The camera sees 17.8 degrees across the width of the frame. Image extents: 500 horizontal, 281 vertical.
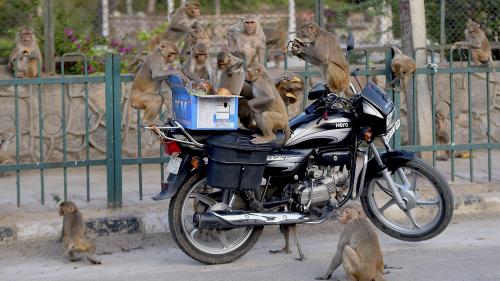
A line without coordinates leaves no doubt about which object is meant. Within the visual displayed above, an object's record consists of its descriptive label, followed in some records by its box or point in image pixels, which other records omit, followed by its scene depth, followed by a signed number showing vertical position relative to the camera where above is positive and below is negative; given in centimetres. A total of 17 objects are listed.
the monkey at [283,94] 1202 +38
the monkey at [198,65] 1212 +62
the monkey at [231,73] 1145 +53
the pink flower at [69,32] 1895 +137
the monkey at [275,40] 1799 +118
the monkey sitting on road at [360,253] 983 -68
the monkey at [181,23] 1619 +125
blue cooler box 1104 +23
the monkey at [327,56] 1329 +74
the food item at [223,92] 1108 +37
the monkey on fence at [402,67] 1394 +66
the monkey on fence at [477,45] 1730 +106
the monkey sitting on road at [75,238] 1138 -65
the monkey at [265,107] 1130 +27
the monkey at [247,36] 1602 +112
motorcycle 1120 -25
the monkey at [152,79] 1192 +51
